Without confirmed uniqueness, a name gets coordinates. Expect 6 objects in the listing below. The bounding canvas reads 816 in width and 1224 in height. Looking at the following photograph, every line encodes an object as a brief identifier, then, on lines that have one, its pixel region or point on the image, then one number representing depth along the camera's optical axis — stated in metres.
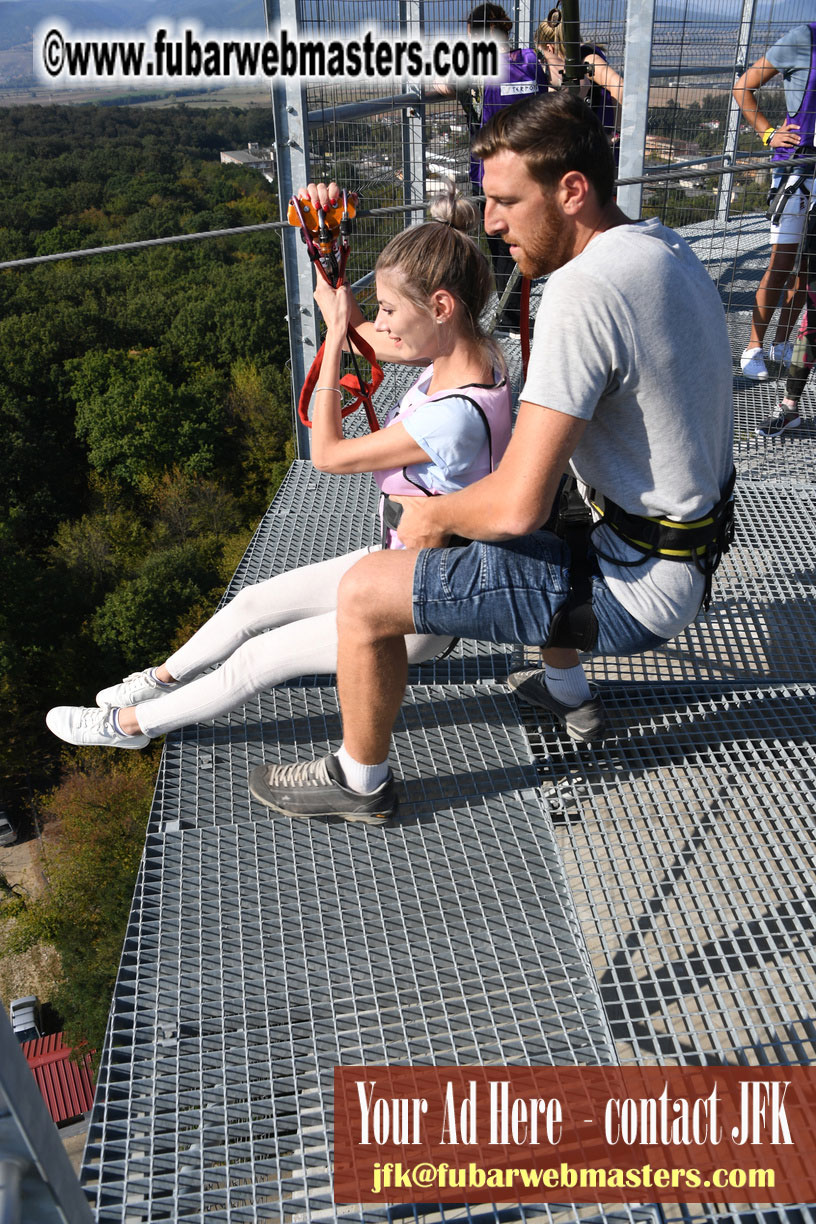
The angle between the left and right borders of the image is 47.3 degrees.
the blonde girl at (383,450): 2.04
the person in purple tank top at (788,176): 4.06
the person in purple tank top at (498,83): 4.31
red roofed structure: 18.89
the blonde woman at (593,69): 4.09
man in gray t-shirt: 1.62
